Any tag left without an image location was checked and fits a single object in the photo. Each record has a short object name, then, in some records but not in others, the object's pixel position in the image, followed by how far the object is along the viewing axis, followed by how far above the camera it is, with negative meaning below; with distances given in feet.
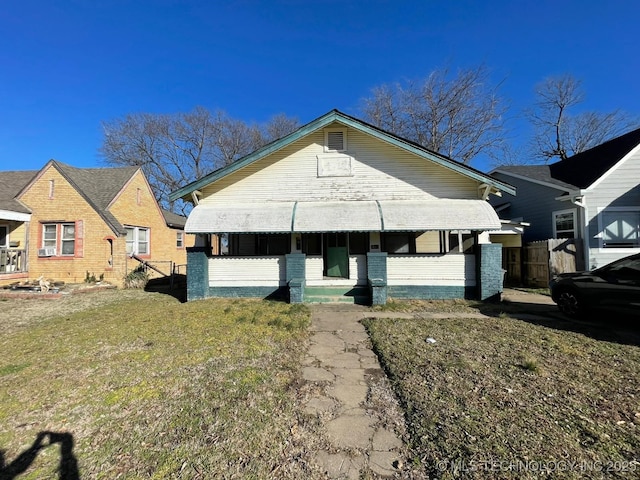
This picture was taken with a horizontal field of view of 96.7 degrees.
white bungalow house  29.86 +3.61
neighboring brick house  43.45 +3.17
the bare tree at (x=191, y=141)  106.11 +41.78
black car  18.98 -2.84
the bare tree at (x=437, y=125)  77.30 +35.75
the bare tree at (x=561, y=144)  85.46 +32.56
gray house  36.65 +6.52
